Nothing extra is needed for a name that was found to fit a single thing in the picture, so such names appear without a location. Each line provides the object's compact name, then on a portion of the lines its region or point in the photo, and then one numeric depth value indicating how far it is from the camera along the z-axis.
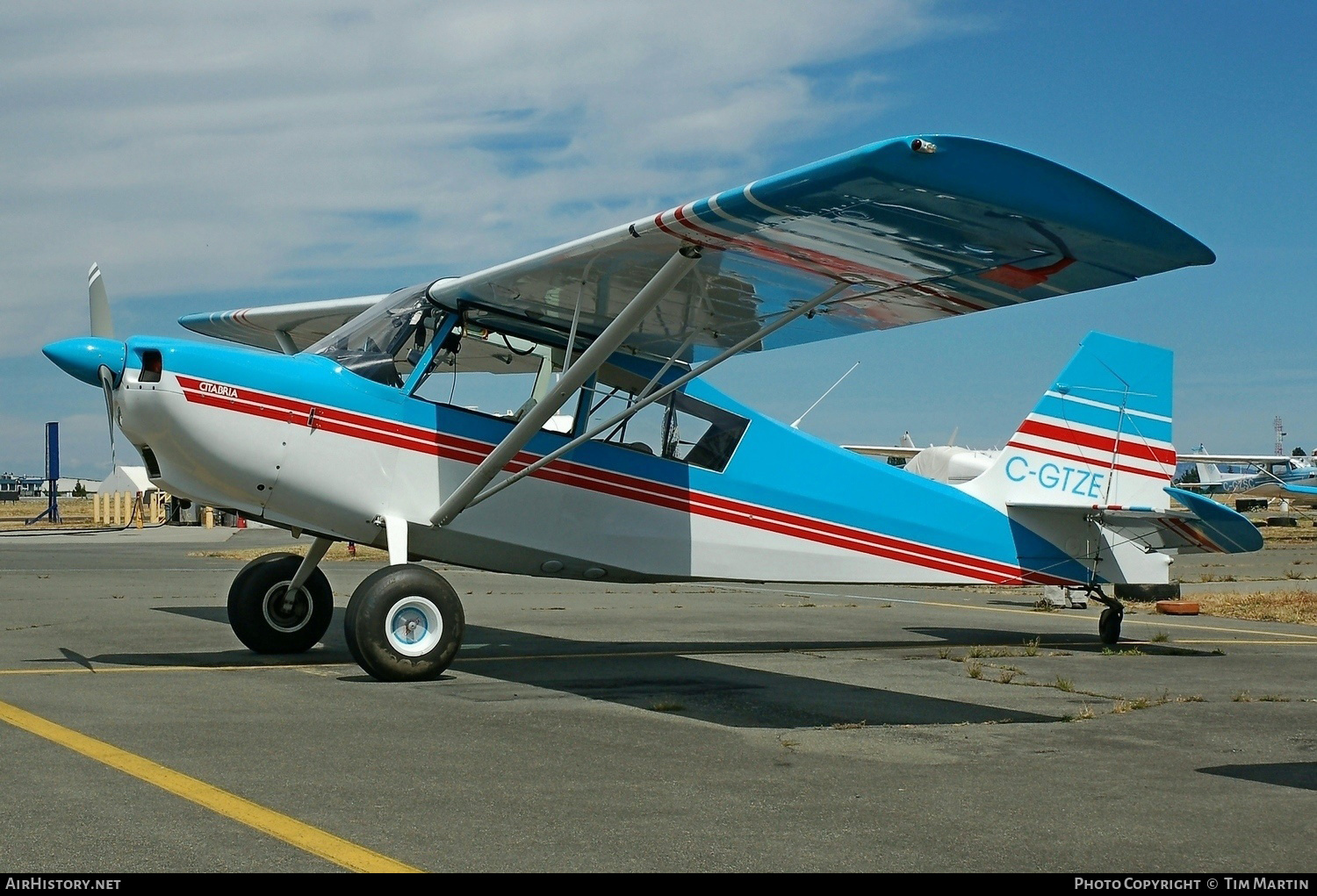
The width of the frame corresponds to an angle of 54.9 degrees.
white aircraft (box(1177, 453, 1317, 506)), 57.35
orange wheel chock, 15.42
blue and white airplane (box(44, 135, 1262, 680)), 6.93
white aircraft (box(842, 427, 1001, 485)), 41.62
